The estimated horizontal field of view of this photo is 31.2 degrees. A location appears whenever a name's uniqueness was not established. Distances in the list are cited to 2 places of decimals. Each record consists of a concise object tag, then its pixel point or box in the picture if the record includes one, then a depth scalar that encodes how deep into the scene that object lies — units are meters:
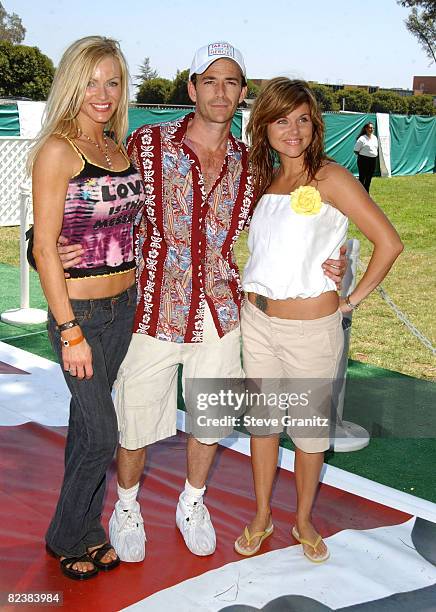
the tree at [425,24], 38.53
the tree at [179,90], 33.84
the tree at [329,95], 34.53
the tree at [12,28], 61.69
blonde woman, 2.42
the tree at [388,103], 38.84
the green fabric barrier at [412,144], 21.83
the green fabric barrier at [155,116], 15.66
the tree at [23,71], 32.69
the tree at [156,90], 35.12
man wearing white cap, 2.71
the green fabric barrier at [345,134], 19.38
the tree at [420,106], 39.91
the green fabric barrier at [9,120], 13.07
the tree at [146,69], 77.10
